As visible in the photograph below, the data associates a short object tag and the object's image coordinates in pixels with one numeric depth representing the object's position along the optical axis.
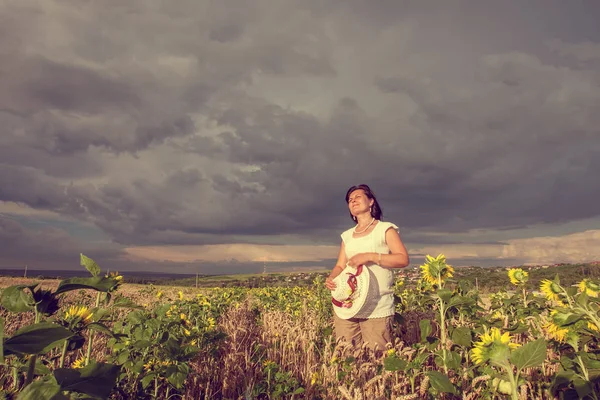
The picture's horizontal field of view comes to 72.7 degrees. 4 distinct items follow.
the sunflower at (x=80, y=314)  2.00
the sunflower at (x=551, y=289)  2.70
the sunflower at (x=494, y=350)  1.66
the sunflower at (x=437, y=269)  3.28
